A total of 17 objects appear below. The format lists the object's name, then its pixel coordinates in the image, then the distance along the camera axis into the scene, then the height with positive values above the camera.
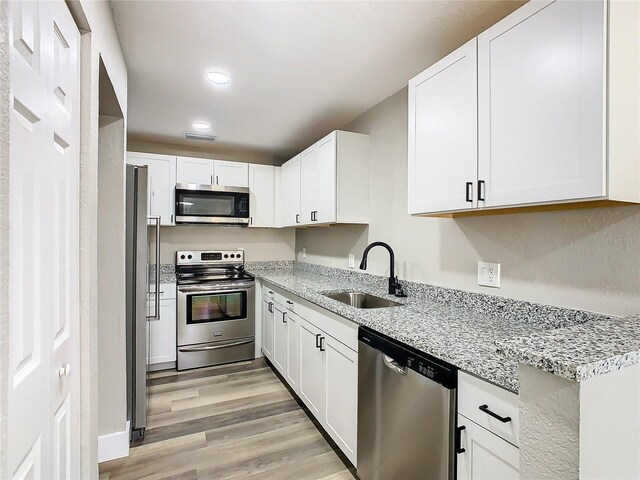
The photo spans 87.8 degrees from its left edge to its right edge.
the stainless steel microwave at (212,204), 3.41 +0.34
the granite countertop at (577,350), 0.61 -0.23
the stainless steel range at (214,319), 3.23 -0.83
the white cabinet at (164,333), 3.17 -0.93
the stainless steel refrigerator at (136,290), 2.12 -0.35
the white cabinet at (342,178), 2.65 +0.49
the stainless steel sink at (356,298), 2.44 -0.46
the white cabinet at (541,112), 1.03 +0.47
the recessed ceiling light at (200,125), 3.09 +1.05
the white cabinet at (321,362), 1.79 -0.83
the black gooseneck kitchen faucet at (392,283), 2.28 -0.31
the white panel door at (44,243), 0.70 -0.02
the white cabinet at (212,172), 3.53 +0.71
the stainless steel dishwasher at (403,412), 1.17 -0.71
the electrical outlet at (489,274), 1.69 -0.19
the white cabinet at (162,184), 3.37 +0.54
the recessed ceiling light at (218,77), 2.15 +1.05
